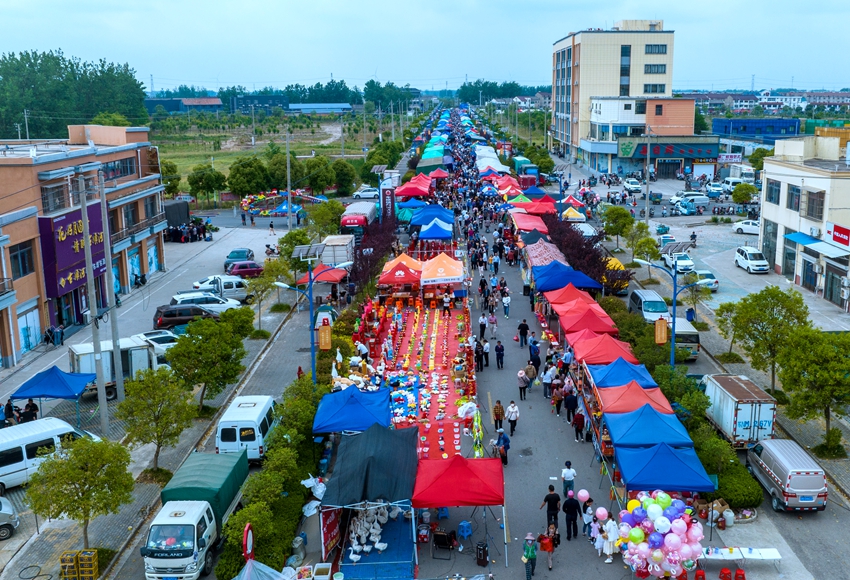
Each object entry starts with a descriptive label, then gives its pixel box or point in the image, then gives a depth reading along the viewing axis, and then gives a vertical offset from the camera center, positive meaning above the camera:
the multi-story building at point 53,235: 26.05 -3.55
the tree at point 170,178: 56.75 -2.98
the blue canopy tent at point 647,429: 15.84 -6.01
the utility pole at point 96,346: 19.11 -5.03
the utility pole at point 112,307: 20.34 -4.18
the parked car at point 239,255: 39.41 -5.90
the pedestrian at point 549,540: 14.02 -7.21
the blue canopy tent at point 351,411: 17.70 -6.20
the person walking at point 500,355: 24.33 -6.74
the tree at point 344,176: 66.12 -3.50
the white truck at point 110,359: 22.72 -6.29
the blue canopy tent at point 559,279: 27.86 -5.17
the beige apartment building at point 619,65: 84.81 +6.74
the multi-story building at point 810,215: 31.44 -3.80
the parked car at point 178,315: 29.28 -6.48
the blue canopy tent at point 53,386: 20.38 -6.32
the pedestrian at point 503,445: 17.78 -6.90
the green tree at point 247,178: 59.44 -3.18
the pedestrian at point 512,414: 19.38 -6.78
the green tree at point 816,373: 17.48 -5.42
